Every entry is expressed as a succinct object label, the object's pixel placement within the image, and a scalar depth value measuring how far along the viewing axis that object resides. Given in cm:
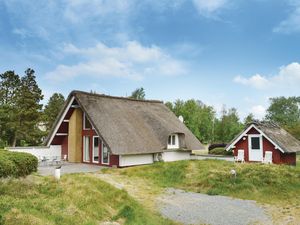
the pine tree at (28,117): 2955
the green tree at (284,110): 5520
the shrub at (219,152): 2805
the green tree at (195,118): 4180
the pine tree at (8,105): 2864
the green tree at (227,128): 4035
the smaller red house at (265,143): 1858
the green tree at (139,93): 4879
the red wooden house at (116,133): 1718
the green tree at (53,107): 3651
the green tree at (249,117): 4809
